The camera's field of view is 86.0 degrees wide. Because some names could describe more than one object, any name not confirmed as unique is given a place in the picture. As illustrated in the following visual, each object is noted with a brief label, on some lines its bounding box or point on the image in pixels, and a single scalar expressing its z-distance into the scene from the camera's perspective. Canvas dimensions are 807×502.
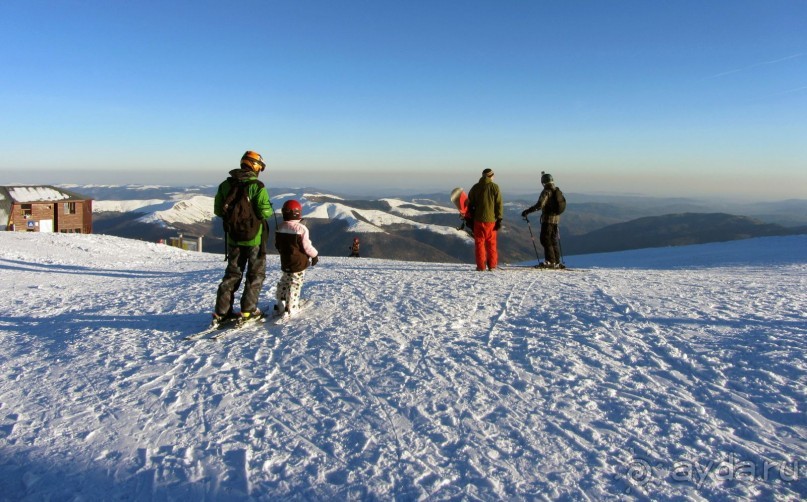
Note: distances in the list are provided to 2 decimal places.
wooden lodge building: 38.06
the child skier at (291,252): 6.46
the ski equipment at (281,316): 6.86
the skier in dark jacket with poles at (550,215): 11.36
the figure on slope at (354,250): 24.82
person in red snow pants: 10.66
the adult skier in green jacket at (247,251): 6.02
